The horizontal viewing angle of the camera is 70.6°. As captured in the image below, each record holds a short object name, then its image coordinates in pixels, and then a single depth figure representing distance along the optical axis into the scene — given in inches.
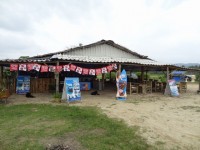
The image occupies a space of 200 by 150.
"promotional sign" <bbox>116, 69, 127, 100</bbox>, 339.7
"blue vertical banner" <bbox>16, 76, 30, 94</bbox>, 391.9
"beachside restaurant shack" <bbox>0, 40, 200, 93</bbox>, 335.0
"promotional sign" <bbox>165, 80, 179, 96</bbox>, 403.4
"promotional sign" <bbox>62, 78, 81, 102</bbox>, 300.9
